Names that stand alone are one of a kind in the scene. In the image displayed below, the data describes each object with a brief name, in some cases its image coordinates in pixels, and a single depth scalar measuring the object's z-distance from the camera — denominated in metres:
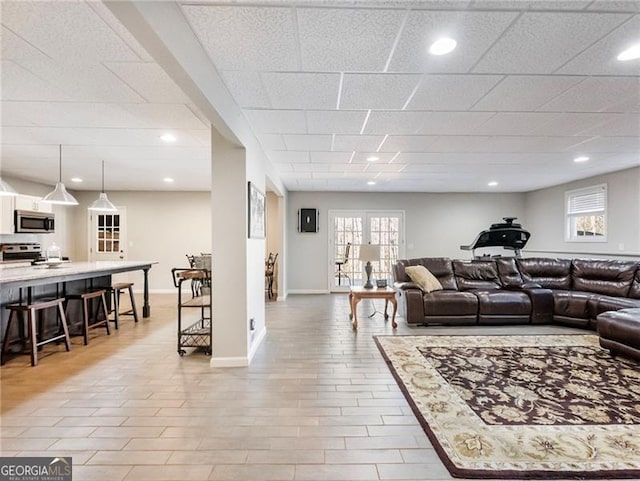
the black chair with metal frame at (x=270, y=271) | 7.29
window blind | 6.13
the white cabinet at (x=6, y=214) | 5.74
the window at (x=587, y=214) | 6.12
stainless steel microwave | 6.00
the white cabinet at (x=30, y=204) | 6.02
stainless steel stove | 5.90
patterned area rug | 1.81
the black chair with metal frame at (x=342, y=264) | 8.02
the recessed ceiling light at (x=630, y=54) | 2.08
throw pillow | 5.01
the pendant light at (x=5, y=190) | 4.00
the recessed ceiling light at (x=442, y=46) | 1.98
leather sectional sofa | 4.63
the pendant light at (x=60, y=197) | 4.34
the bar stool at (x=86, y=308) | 4.00
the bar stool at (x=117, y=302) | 4.77
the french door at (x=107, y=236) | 7.92
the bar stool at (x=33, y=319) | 3.30
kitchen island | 3.28
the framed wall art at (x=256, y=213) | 3.48
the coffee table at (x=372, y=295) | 4.73
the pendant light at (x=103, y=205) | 5.07
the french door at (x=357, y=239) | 8.02
